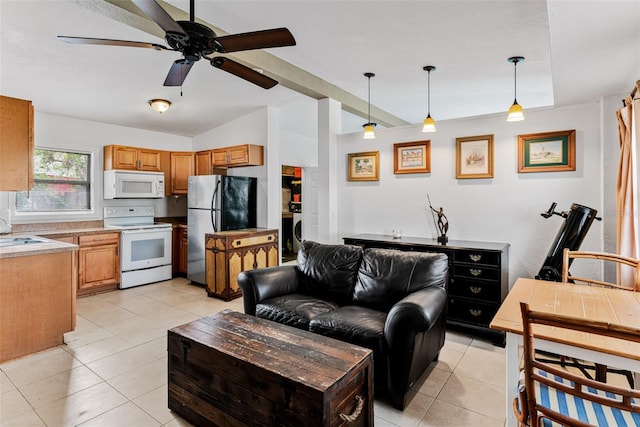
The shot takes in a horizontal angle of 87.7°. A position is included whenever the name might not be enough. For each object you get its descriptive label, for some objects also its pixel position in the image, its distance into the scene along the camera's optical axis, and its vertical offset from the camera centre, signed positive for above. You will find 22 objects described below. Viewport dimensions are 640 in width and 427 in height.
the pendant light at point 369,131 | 3.88 +0.95
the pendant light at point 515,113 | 2.94 +0.87
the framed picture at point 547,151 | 3.21 +0.60
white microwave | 5.01 +0.42
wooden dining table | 1.31 -0.51
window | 4.63 +0.41
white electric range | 4.94 -0.51
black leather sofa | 2.14 -0.73
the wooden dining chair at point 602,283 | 2.01 -0.44
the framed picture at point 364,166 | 4.41 +0.62
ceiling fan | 1.87 +1.01
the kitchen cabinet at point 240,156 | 5.13 +0.89
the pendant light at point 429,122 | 3.48 +0.93
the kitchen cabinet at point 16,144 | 2.86 +0.60
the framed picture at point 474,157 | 3.64 +0.61
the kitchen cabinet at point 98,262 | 4.56 -0.72
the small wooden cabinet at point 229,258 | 4.48 -0.65
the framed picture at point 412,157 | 4.03 +0.68
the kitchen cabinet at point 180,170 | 5.82 +0.73
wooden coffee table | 1.52 -0.83
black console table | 3.16 -0.69
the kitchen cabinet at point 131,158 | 5.06 +0.85
